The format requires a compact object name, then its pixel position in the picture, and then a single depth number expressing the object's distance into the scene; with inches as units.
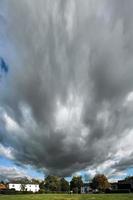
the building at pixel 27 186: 2922.6
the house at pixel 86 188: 2412.3
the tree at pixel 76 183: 2490.8
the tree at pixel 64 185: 2509.8
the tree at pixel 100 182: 2306.2
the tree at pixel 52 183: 2498.9
